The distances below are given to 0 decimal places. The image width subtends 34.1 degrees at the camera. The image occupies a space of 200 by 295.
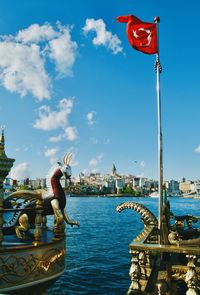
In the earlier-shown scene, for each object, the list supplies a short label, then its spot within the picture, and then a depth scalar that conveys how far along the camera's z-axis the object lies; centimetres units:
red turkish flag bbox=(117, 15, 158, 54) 1038
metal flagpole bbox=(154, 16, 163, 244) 852
